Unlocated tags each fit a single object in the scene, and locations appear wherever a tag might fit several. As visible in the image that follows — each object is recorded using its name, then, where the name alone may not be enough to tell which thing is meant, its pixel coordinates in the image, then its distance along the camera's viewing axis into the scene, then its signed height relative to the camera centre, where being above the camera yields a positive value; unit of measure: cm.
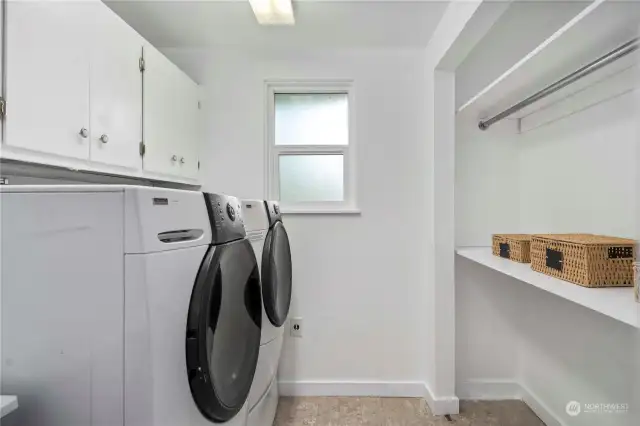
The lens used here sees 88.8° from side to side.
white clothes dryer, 139 -39
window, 240 +51
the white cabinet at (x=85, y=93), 104 +50
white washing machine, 71 -21
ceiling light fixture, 170 +111
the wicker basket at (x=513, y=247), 155 -16
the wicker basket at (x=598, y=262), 106 -16
